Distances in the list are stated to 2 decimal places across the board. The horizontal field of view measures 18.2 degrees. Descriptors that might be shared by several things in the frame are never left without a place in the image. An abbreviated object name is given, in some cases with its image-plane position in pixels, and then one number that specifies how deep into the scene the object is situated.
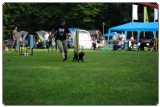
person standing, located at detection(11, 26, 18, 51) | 25.23
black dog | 15.80
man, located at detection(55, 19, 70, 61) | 16.44
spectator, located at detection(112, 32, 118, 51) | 30.41
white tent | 39.32
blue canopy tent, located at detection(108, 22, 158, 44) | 30.33
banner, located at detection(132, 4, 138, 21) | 35.66
